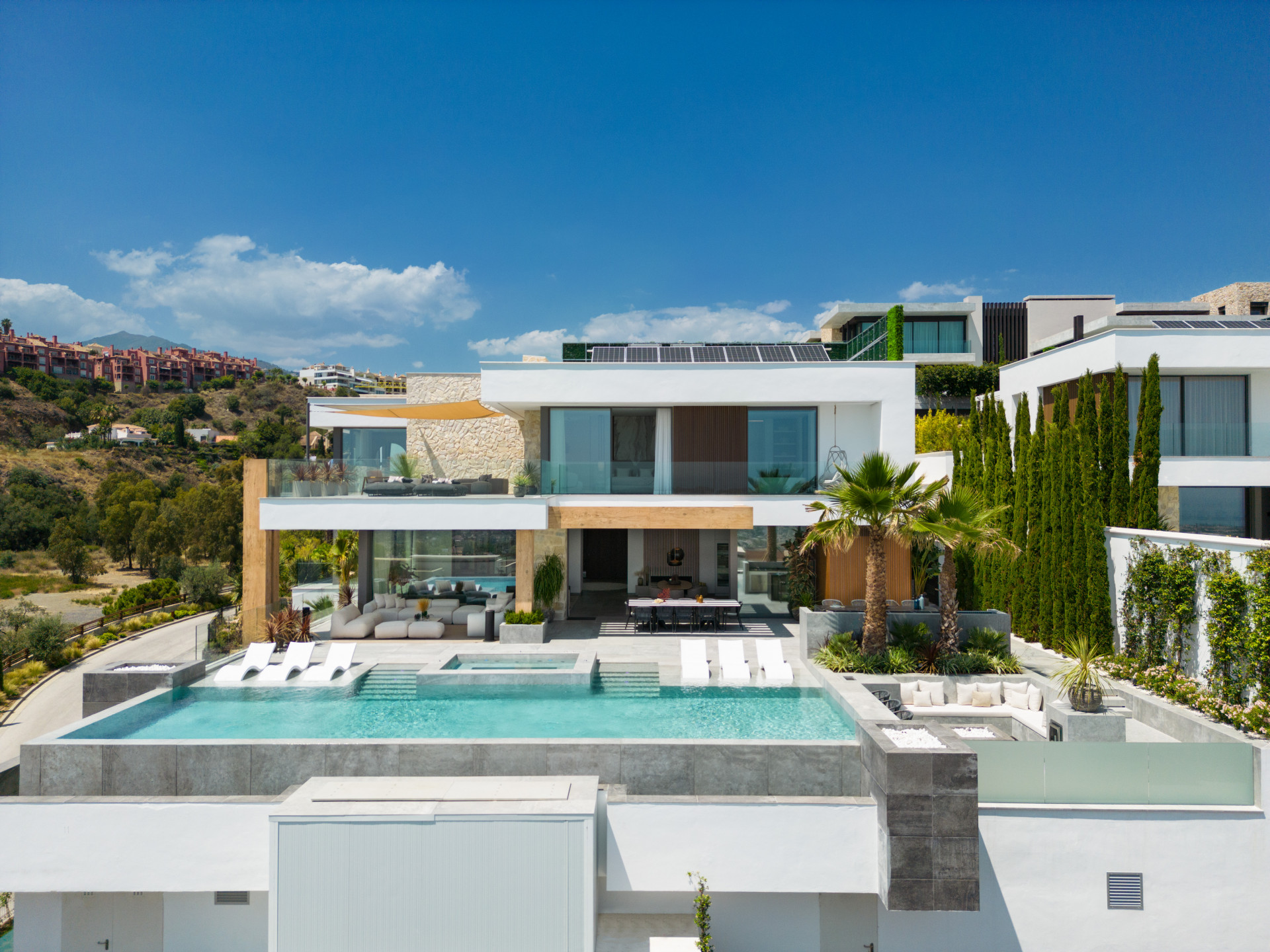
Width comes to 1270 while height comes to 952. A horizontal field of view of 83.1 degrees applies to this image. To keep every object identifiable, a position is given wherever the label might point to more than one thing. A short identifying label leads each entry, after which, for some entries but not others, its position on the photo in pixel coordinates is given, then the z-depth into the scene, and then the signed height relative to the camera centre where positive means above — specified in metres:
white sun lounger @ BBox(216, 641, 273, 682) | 14.29 -3.54
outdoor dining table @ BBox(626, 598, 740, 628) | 18.69 -2.86
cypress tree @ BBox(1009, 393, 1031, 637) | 17.95 -0.91
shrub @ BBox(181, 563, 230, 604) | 41.88 -5.41
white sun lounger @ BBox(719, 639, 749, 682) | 14.23 -3.39
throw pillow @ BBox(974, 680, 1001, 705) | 13.22 -3.58
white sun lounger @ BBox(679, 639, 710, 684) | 14.05 -3.37
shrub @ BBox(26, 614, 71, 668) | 31.95 -6.79
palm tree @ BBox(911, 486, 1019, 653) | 14.41 -0.72
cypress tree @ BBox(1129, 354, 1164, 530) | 15.38 +0.63
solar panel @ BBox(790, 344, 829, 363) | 21.34 +4.27
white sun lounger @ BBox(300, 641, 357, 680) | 14.55 -3.56
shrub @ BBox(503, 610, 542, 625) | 18.02 -3.15
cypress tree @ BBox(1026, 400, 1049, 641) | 17.44 -0.71
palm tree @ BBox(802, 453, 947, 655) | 14.73 -0.39
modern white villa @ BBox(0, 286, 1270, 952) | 8.47 -4.11
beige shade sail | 20.98 +2.47
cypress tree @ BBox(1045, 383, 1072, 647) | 16.55 -0.66
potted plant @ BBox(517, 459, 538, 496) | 19.19 +0.46
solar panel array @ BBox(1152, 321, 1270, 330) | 19.20 +4.80
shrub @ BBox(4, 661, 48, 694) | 29.08 -7.77
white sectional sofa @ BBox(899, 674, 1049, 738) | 12.69 -3.80
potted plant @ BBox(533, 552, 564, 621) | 19.61 -2.49
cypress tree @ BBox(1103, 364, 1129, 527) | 15.66 +0.78
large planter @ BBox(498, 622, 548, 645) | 17.66 -3.48
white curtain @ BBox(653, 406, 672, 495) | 20.64 +1.59
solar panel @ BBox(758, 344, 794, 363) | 20.88 +4.20
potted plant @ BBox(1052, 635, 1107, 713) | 11.70 -3.12
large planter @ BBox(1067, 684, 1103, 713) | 11.75 -3.35
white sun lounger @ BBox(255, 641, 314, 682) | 14.59 -3.55
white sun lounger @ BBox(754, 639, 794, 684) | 14.13 -3.38
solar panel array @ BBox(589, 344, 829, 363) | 20.77 +4.20
